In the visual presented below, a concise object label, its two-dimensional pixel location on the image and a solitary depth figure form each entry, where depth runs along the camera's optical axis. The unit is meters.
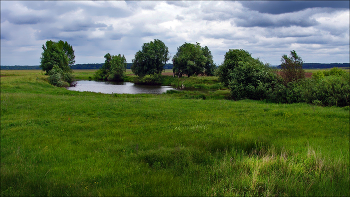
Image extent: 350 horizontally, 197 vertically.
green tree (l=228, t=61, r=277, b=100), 31.03
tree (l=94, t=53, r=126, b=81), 97.62
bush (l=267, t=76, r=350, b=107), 21.97
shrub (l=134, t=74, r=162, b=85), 83.75
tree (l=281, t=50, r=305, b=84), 30.92
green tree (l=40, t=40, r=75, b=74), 71.50
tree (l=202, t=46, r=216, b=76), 93.34
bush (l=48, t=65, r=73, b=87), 61.99
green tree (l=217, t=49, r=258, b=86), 43.92
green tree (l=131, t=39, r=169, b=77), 87.62
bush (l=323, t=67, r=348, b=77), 52.53
